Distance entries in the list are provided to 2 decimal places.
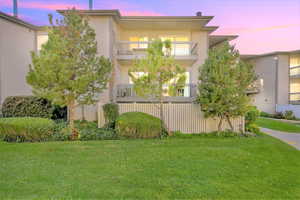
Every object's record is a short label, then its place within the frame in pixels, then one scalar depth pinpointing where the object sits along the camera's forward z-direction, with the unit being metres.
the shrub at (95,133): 8.05
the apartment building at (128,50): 9.82
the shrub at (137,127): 8.08
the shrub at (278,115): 19.30
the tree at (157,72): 8.25
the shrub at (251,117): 9.91
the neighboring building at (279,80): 20.86
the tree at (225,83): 8.28
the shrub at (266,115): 20.40
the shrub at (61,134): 7.86
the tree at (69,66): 7.59
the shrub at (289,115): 18.25
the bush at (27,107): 9.81
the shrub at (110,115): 9.51
